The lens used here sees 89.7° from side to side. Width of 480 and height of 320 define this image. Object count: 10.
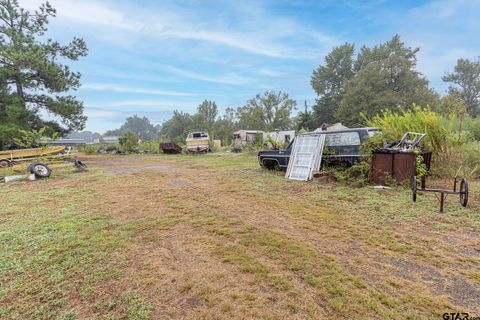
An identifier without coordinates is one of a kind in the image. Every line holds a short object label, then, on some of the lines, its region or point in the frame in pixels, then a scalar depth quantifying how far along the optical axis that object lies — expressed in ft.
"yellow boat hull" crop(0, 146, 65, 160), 33.35
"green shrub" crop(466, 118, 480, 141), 29.65
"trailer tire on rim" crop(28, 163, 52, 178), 25.44
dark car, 19.95
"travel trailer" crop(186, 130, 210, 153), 63.87
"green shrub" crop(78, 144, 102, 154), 76.89
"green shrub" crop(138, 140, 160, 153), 72.28
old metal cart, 12.02
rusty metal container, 17.38
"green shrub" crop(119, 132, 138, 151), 71.92
